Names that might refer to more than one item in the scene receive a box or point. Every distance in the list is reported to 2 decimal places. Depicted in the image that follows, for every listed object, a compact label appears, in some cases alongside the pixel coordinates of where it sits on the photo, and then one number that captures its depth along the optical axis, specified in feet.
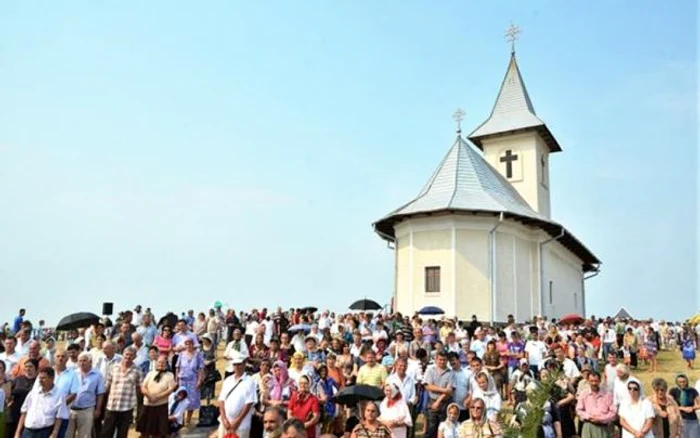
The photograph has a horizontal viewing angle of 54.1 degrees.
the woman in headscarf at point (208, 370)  41.16
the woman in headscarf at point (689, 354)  71.26
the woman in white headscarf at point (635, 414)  32.60
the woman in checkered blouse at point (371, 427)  25.76
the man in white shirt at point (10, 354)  37.11
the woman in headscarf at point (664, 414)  33.73
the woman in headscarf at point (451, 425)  30.27
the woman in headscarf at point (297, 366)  35.22
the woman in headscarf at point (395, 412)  30.89
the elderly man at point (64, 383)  31.60
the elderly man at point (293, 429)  15.49
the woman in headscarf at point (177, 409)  36.81
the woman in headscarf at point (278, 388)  33.64
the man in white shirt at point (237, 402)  31.71
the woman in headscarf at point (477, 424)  28.53
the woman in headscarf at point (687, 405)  34.42
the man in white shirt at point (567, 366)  39.40
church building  86.33
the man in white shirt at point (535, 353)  48.01
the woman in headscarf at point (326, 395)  33.71
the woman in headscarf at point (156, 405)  33.88
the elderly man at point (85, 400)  32.99
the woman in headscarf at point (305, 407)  31.48
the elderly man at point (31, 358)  34.17
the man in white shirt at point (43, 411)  30.63
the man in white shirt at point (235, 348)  36.27
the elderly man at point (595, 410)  33.68
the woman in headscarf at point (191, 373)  38.83
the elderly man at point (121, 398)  33.14
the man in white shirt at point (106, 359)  35.70
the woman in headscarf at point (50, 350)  40.63
